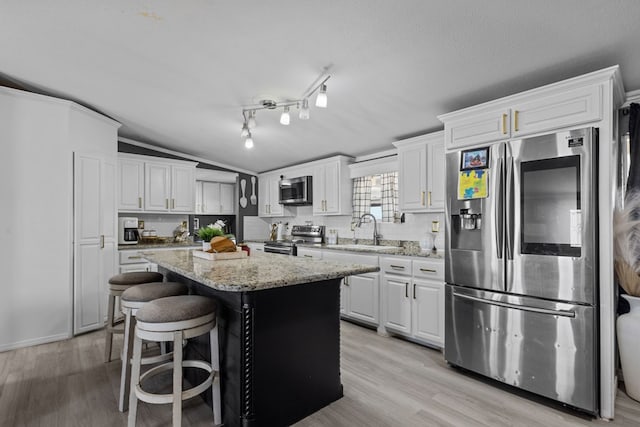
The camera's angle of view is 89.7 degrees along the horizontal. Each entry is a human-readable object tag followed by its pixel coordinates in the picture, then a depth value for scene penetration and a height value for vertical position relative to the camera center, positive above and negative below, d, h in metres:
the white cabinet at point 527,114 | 2.09 +0.73
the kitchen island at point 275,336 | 1.76 -0.74
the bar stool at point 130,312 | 2.10 -0.65
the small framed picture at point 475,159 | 2.49 +0.43
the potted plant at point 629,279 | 2.21 -0.48
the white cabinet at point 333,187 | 4.66 +0.40
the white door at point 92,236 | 3.49 -0.25
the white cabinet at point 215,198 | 5.80 +0.29
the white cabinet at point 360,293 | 3.56 -0.92
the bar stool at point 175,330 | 1.68 -0.62
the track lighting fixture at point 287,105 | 2.46 +1.06
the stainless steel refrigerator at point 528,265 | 2.04 -0.37
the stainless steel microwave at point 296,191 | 5.08 +0.37
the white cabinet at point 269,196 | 5.88 +0.34
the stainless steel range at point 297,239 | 4.70 -0.42
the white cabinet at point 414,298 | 3.01 -0.84
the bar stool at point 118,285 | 2.69 -0.59
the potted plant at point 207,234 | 2.76 -0.18
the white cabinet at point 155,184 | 4.68 +0.46
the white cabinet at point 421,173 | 3.40 +0.45
